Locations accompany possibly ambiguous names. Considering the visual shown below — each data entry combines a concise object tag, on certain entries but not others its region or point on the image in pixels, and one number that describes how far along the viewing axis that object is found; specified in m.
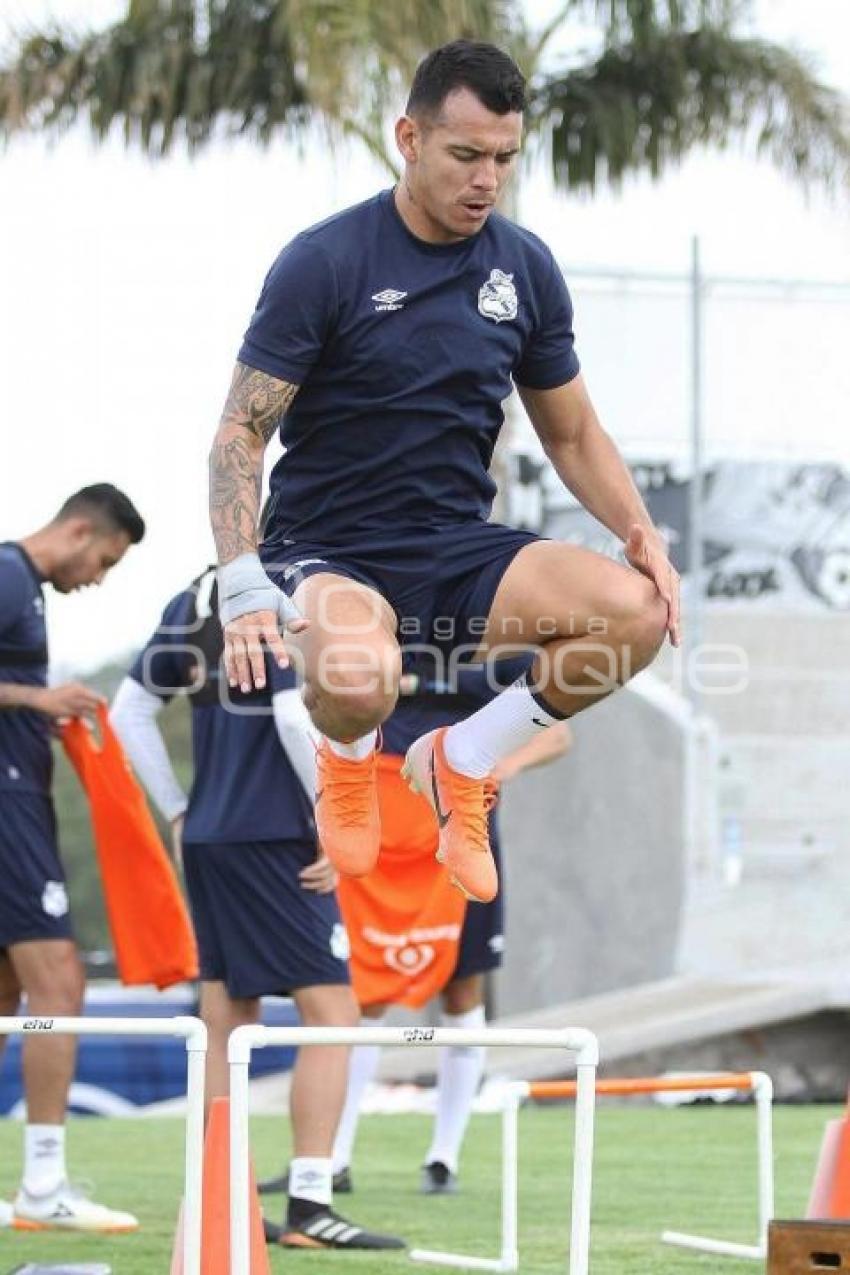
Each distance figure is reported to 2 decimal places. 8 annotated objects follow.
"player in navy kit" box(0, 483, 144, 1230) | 15.27
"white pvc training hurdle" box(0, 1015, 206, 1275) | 9.12
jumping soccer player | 10.84
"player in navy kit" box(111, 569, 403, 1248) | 14.44
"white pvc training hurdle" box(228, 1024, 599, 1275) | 9.06
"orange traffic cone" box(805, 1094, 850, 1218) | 12.31
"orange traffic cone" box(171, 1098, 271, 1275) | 10.37
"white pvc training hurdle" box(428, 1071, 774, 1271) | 12.40
